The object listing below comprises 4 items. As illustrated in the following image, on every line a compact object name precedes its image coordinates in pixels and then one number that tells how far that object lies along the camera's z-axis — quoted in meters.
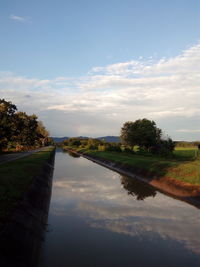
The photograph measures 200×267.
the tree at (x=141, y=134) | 73.50
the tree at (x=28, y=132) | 78.42
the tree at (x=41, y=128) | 128.38
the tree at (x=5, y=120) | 50.14
